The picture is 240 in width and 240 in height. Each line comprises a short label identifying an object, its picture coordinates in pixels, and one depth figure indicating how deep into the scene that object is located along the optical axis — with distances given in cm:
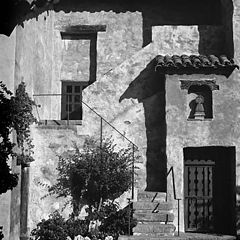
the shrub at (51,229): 1305
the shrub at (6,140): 673
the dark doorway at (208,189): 1466
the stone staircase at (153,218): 1291
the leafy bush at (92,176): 1399
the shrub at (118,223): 1321
